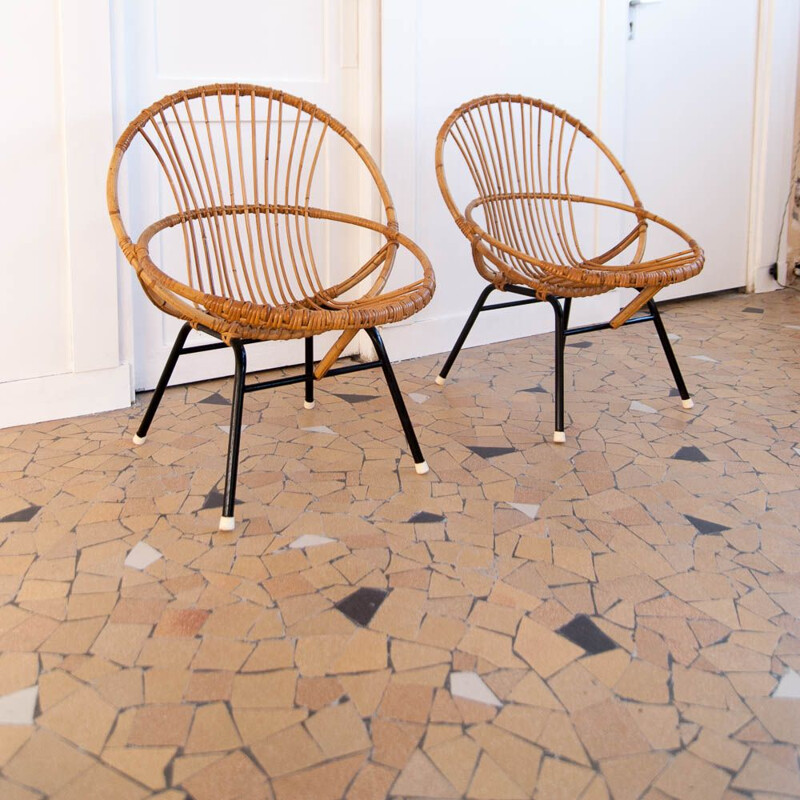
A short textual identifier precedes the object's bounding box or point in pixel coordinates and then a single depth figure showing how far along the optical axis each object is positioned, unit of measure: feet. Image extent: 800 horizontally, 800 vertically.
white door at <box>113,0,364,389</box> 7.77
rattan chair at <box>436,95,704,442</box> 7.19
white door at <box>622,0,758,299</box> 11.41
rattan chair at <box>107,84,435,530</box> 5.76
